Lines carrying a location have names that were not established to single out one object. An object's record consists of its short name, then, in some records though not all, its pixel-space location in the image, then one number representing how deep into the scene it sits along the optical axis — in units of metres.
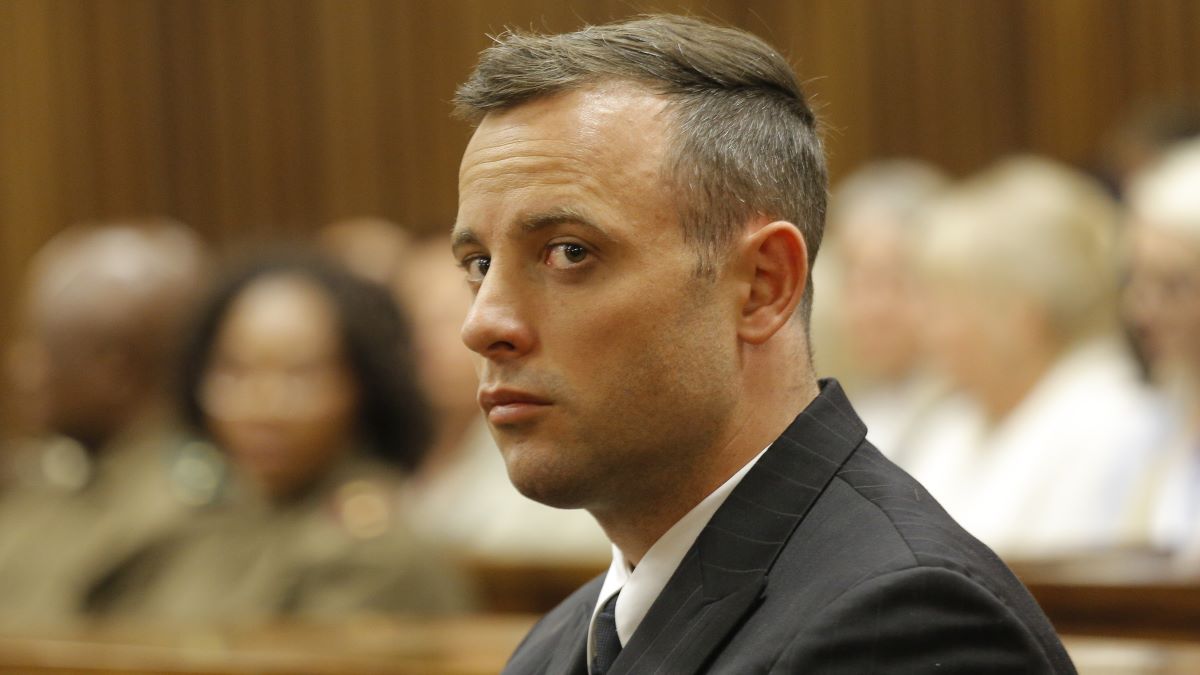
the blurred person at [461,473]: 9.08
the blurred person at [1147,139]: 10.09
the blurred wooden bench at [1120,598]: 5.32
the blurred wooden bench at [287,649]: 5.02
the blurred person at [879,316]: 9.64
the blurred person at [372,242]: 11.94
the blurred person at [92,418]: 8.04
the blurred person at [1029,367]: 7.54
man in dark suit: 2.84
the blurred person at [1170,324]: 6.82
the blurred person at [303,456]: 6.60
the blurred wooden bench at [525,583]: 7.23
